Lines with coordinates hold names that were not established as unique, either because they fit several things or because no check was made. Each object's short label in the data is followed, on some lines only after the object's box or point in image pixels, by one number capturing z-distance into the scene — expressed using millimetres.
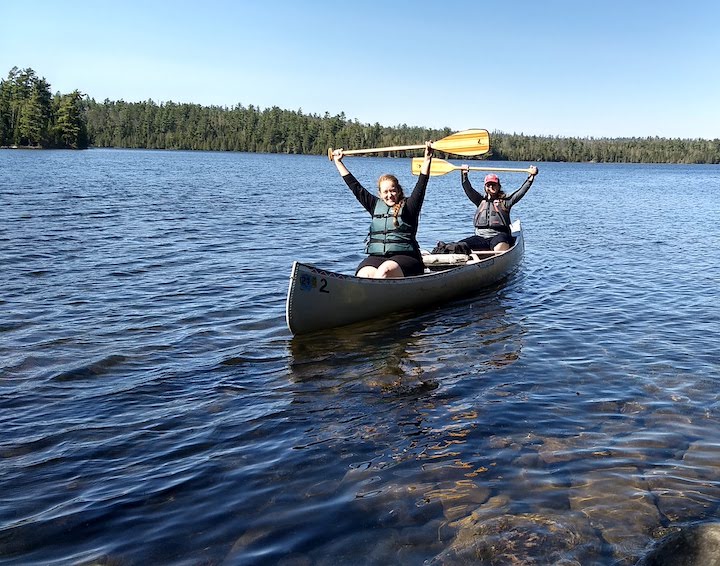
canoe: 9078
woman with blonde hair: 9508
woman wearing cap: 14828
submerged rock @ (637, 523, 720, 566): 3564
